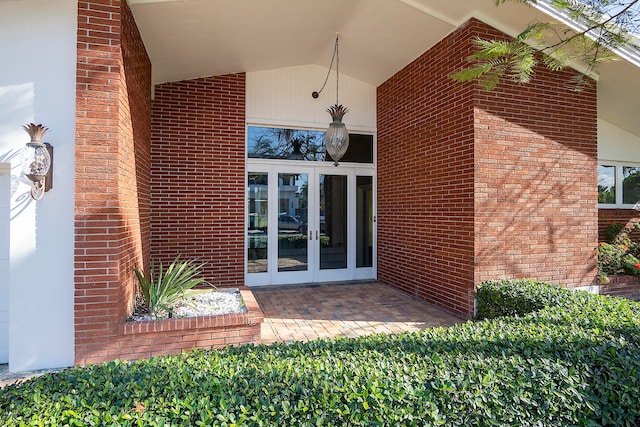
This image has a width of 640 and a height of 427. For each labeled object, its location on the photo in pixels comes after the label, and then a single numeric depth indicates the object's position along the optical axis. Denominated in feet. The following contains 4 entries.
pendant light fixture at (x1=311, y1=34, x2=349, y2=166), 18.63
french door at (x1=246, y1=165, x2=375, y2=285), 23.49
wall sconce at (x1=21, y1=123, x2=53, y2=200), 10.75
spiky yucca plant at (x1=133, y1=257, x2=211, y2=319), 13.34
